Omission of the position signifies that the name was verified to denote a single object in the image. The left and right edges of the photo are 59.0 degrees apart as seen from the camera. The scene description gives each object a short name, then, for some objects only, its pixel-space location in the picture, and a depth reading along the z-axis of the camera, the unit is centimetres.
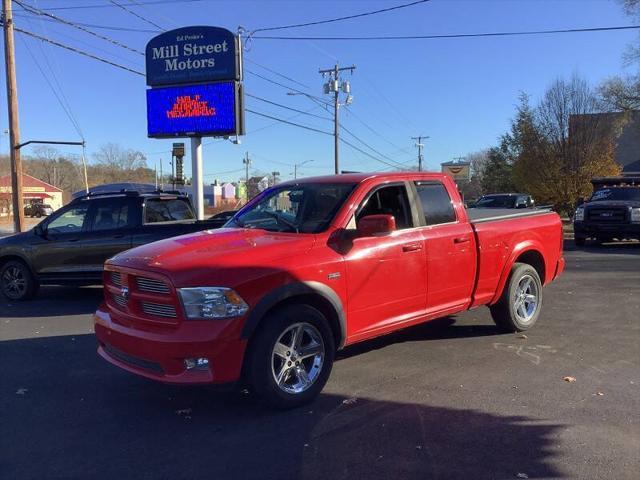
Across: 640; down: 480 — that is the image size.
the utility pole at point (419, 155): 7912
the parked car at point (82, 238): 931
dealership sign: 1625
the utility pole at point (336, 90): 4116
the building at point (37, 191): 8464
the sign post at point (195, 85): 1631
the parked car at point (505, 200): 2183
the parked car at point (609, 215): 1623
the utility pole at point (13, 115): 1681
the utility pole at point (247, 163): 9210
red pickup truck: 411
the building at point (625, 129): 2608
